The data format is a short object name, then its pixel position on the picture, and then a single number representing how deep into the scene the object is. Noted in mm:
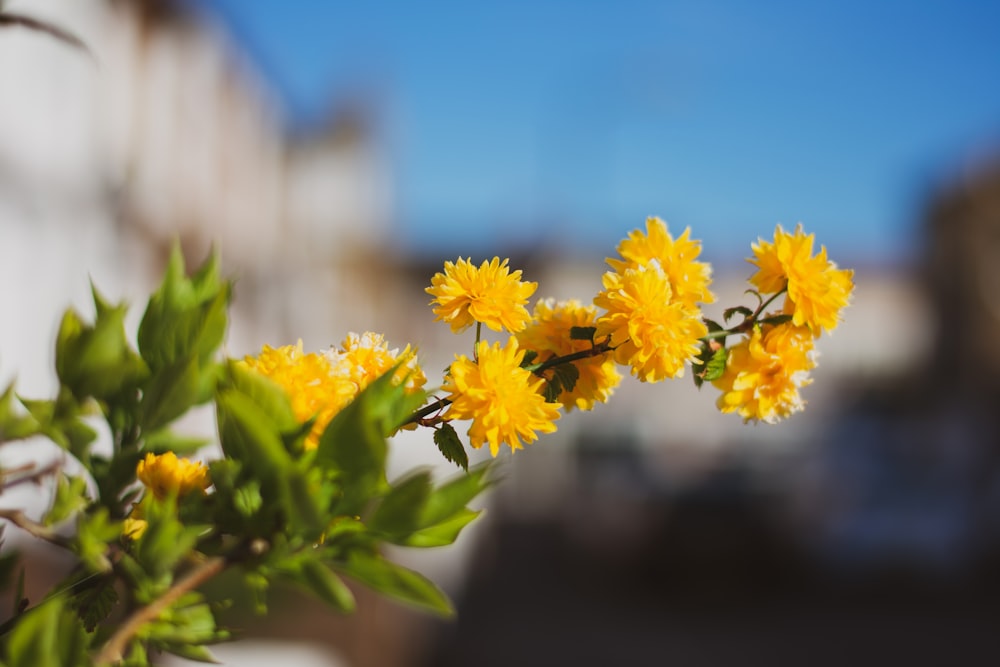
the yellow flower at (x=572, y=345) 506
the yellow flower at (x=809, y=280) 504
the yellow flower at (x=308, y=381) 401
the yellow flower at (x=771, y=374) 507
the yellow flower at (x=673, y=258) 513
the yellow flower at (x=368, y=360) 422
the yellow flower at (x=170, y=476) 430
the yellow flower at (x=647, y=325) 470
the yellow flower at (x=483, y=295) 468
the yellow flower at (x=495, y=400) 430
